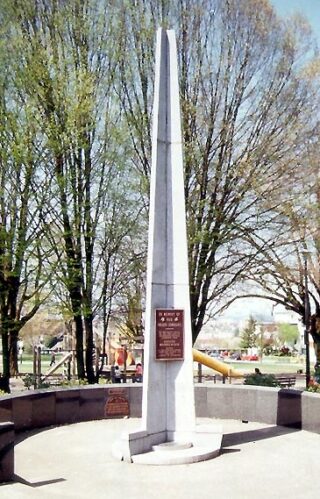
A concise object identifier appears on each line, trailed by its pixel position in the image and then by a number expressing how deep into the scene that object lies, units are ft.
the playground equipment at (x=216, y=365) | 74.95
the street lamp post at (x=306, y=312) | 72.88
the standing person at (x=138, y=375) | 74.56
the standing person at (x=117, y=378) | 72.05
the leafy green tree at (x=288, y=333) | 295.69
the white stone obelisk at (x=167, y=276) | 35.12
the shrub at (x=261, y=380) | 53.15
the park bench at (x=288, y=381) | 74.18
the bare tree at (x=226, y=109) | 65.41
